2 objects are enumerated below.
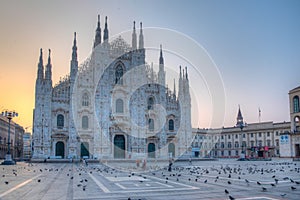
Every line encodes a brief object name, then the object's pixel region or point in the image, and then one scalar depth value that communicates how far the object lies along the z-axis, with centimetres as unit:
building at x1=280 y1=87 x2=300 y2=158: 5069
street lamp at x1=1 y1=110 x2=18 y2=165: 3021
